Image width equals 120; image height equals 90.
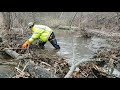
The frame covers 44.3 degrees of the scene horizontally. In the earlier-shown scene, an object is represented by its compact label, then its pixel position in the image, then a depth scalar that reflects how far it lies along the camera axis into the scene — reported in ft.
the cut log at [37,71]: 9.81
